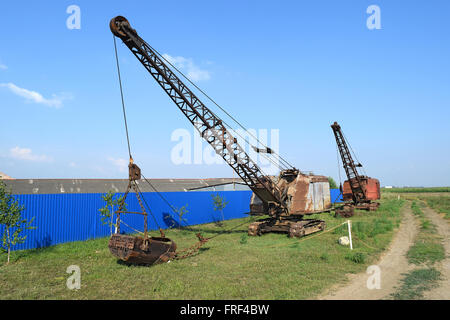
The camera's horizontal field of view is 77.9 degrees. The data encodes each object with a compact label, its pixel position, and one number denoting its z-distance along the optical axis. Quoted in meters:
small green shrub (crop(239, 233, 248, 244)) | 15.38
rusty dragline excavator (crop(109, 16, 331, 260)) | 14.59
